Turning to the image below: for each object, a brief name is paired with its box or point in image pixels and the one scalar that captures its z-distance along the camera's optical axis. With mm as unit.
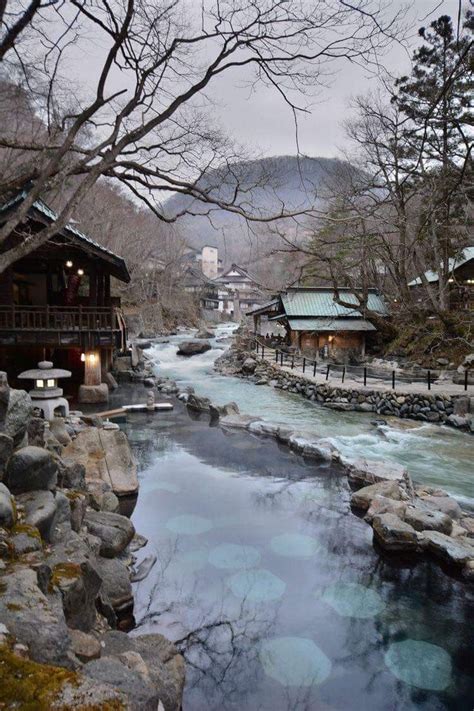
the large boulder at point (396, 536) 6477
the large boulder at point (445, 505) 7661
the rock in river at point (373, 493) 7934
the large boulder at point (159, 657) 3361
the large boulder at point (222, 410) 14906
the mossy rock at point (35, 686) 1854
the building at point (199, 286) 56719
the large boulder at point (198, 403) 15819
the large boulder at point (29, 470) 4484
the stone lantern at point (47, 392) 11219
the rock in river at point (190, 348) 33500
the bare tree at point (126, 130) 5973
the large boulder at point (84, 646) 3052
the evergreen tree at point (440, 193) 15512
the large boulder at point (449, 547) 6055
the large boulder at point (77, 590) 3512
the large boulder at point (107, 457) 8281
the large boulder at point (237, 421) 13891
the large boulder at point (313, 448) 10964
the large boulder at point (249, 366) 25400
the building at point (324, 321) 26984
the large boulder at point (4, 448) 4414
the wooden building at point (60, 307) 14523
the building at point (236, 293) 65375
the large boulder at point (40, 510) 4094
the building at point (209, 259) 81250
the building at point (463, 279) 25688
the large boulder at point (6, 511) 3627
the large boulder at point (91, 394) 15953
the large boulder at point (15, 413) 4609
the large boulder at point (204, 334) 42750
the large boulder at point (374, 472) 8961
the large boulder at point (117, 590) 4852
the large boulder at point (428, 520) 6848
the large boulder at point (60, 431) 8961
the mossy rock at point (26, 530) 3768
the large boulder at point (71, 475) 6055
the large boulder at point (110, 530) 5664
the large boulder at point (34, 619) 2379
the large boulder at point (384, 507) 7211
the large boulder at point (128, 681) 2334
